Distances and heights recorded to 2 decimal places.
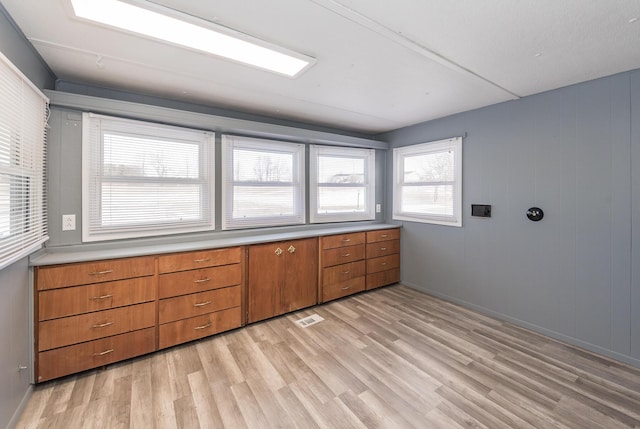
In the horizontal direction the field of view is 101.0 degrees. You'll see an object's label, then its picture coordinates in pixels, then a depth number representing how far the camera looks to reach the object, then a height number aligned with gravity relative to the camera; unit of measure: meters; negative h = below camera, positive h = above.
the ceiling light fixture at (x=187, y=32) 1.47 +1.14
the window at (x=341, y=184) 3.91 +0.44
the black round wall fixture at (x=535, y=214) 2.73 -0.02
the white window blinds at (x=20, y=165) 1.46 +0.30
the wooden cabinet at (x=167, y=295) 1.96 -0.79
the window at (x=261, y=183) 3.17 +0.37
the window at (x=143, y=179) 2.39 +0.32
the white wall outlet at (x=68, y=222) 2.27 -0.10
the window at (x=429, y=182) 3.49 +0.43
